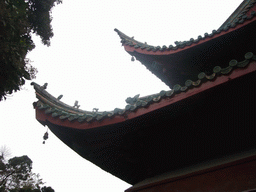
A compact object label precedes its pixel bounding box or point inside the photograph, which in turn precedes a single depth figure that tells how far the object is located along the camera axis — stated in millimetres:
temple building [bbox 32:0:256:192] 2373
